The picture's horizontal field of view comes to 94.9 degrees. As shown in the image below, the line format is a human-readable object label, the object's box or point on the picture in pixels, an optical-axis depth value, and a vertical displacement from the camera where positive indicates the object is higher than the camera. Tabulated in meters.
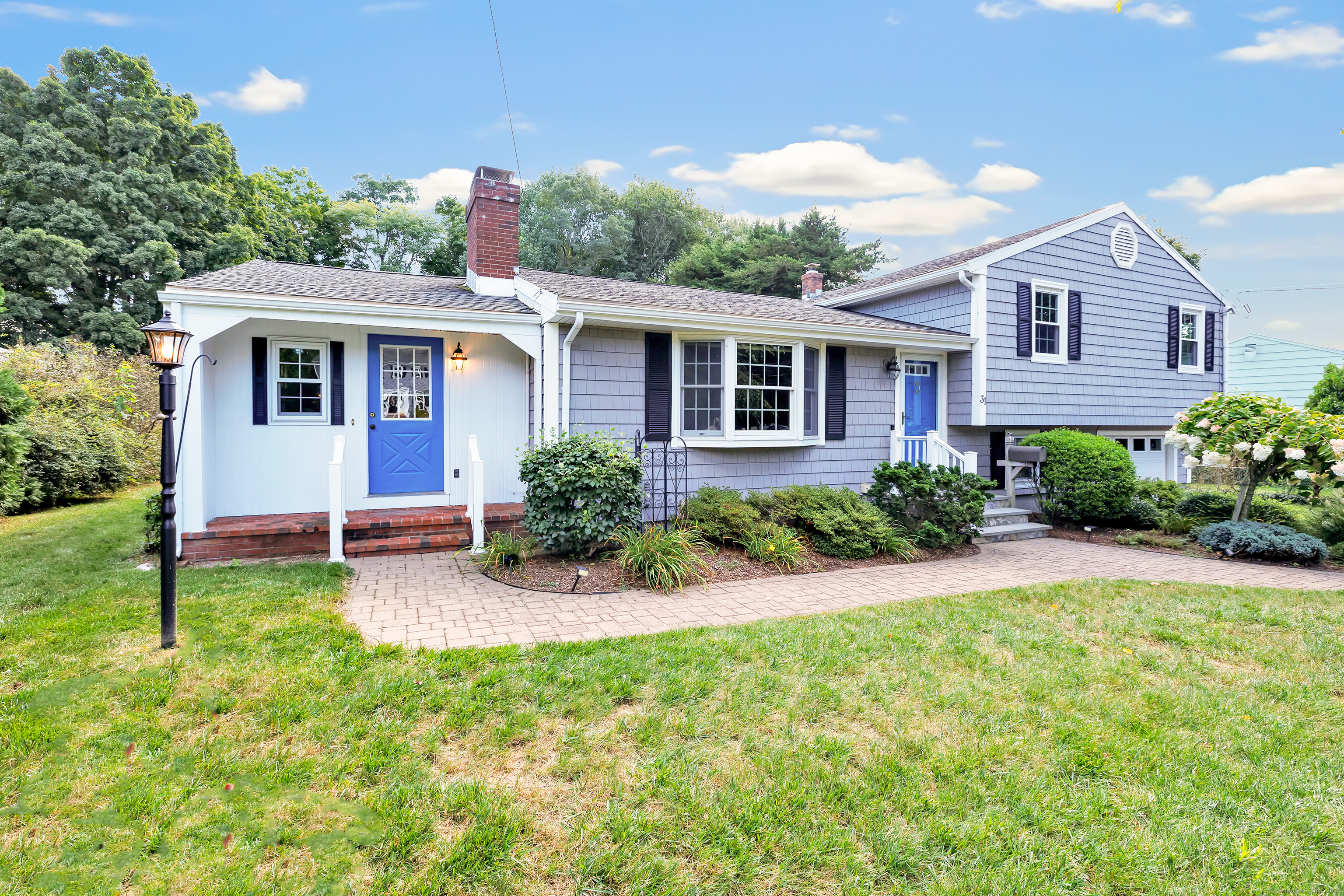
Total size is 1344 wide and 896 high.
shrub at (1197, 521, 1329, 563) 6.88 -1.21
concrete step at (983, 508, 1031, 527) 9.06 -1.18
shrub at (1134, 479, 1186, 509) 9.59 -0.89
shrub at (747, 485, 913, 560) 6.94 -0.95
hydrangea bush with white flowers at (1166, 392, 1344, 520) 7.13 -0.04
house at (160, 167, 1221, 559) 6.83 +0.84
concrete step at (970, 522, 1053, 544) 8.55 -1.36
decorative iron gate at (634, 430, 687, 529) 7.80 -0.53
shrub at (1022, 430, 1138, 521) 8.86 -0.60
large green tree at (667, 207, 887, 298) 23.44 +7.04
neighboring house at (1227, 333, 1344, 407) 17.98 +2.17
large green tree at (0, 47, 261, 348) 16.00 +6.65
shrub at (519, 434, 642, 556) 6.11 -0.55
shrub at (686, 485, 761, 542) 6.87 -0.89
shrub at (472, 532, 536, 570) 6.08 -1.13
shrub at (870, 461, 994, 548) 7.29 -0.78
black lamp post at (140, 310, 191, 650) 3.78 -0.16
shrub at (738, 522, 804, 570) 6.52 -1.16
